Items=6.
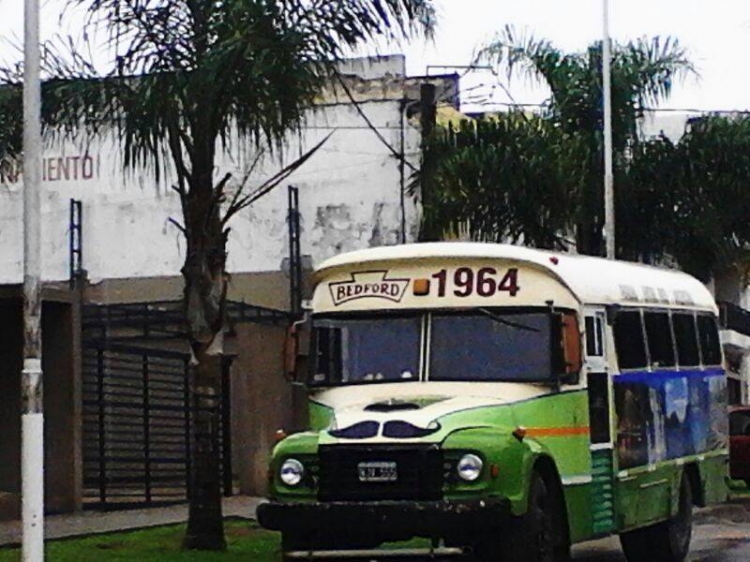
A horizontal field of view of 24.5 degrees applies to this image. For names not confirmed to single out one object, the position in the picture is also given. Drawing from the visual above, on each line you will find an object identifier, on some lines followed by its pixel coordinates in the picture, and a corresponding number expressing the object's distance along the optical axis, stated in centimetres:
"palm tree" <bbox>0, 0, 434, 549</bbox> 1593
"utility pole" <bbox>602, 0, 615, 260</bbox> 2800
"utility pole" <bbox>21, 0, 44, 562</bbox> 1323
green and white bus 1254
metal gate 2411
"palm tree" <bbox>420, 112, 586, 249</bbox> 2775
